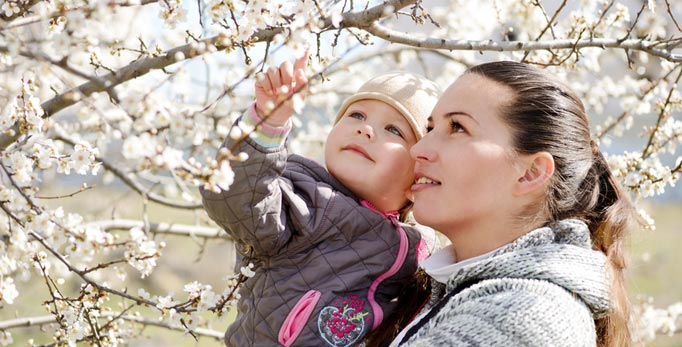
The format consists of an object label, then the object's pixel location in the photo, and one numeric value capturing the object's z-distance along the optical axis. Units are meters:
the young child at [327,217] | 1.64
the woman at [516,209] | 1.64
